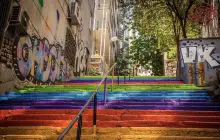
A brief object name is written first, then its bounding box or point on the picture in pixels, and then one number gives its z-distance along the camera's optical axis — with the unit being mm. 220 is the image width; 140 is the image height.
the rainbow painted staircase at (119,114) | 2977
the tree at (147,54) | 18703
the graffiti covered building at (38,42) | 4953
